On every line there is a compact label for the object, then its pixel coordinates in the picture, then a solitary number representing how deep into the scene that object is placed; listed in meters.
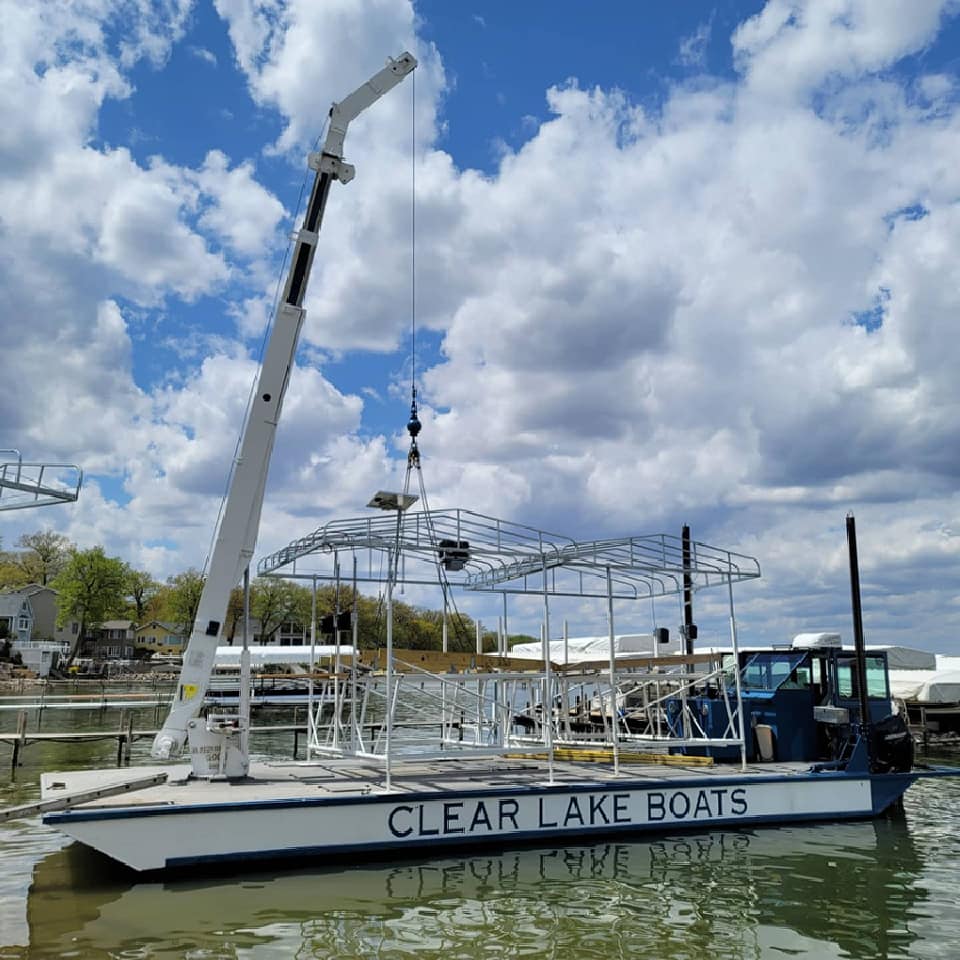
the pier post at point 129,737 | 24.33
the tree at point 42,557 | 94.94
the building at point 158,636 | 108.56
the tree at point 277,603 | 86.38
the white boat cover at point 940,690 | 34.97
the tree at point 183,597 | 85.28
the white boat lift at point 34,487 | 15.22
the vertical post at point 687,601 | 15.04
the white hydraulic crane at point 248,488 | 12.97
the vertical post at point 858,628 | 15.36
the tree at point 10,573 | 92.56
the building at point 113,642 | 99.50
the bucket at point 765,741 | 16.70
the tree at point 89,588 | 80.00
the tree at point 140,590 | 93.94
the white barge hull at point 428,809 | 10.82
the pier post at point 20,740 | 23.34
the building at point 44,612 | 90.56
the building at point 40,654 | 69.88
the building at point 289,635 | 95.96
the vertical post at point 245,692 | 12.85
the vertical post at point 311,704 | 15.16
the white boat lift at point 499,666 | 13.16
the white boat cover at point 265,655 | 38.81
